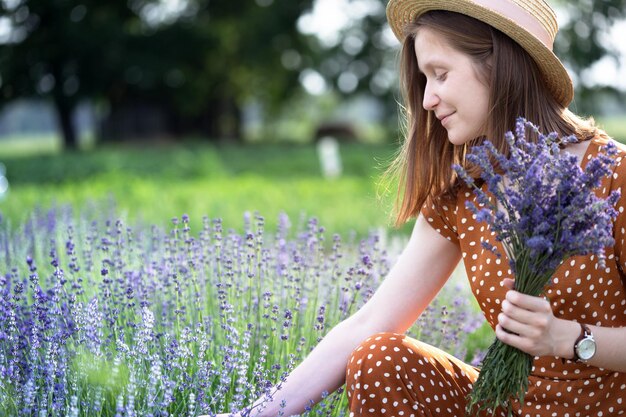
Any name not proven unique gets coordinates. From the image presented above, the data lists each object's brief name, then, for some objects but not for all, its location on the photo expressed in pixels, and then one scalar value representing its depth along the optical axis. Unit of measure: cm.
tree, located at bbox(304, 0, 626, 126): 2888
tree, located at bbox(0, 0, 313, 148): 2881
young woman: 231
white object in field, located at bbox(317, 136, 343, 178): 1418
